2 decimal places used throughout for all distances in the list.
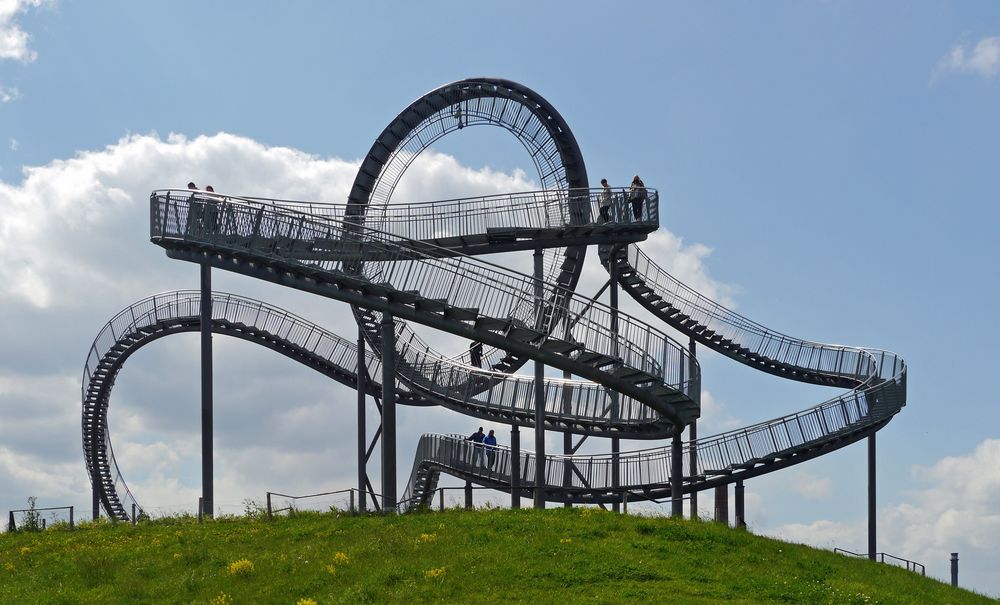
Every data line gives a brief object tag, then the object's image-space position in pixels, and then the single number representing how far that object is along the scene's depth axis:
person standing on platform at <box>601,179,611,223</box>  38.06
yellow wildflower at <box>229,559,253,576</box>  23.70
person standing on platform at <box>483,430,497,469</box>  37.16
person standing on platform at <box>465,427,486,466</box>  37.31
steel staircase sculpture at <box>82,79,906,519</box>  30.92
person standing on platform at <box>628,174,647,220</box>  38.16
